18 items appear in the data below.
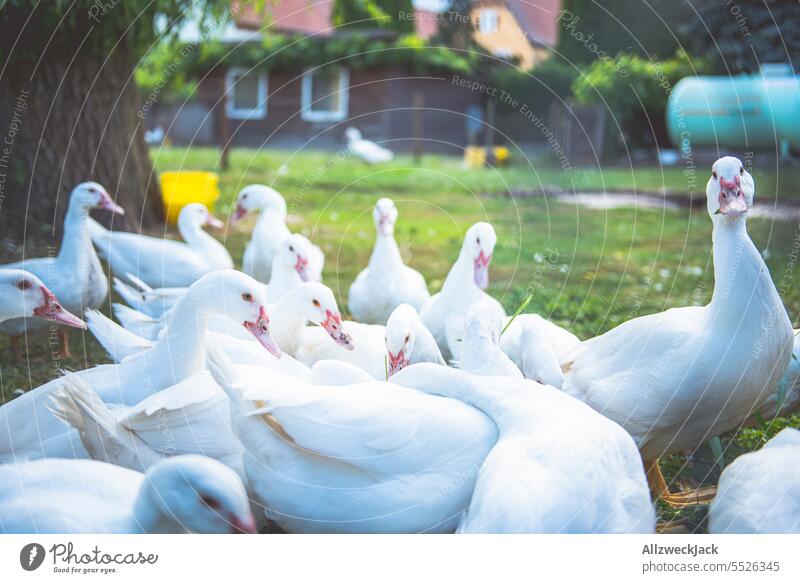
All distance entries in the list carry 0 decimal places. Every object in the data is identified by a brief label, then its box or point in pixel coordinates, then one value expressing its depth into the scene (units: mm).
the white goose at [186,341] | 2475
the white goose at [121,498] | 1854
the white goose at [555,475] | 1902
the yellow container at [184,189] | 5605
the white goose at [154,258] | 3957
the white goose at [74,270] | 3398
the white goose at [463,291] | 3352
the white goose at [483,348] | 2508
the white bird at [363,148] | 8049
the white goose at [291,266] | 3627
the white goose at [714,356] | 2336
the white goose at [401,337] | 2676
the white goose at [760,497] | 2031
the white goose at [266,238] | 4309
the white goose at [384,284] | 3770
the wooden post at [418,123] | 6118
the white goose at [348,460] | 2016
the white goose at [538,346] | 2660
